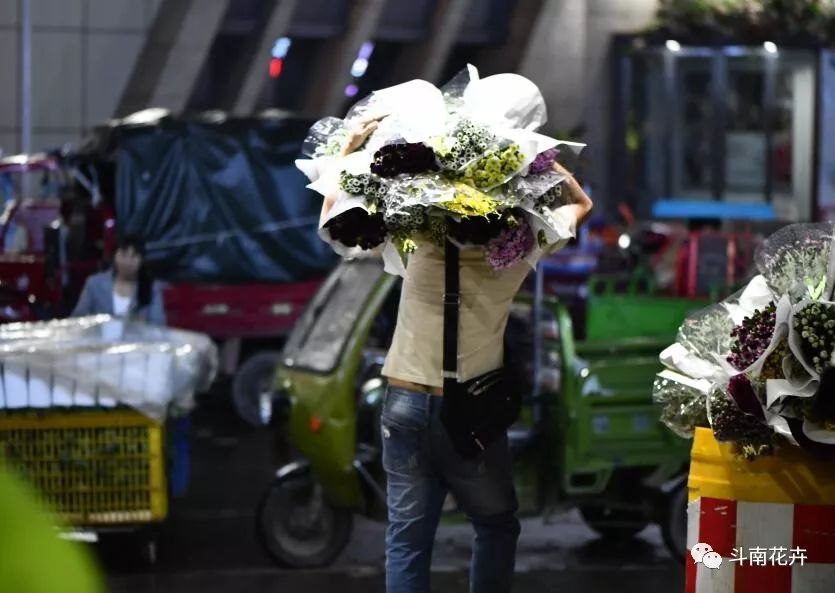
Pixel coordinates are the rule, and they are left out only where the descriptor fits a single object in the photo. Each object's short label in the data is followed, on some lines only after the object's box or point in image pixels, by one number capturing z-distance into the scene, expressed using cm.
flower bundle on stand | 445
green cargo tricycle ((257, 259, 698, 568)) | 784
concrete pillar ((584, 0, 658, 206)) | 2988
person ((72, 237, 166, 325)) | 1089
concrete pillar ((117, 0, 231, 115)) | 2483
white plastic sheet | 775
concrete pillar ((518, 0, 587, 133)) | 2920
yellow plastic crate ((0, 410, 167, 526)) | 774
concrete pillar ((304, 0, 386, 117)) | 2670
